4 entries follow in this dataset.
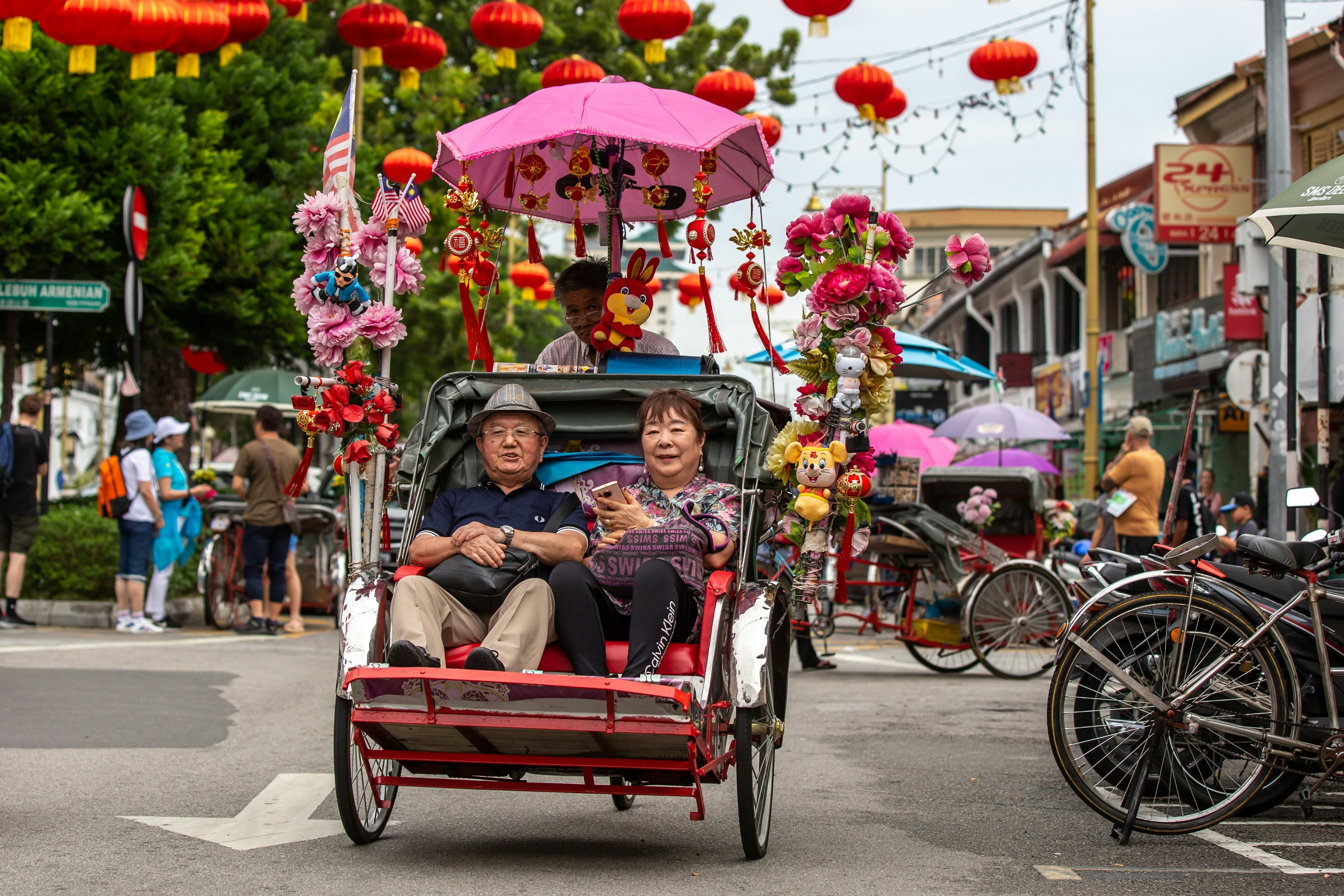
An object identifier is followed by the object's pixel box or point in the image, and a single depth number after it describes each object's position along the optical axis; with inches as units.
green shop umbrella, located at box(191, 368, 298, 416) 815.7
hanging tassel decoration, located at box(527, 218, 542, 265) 319.0
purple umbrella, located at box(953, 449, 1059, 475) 896.9
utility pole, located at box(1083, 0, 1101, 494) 951.6
